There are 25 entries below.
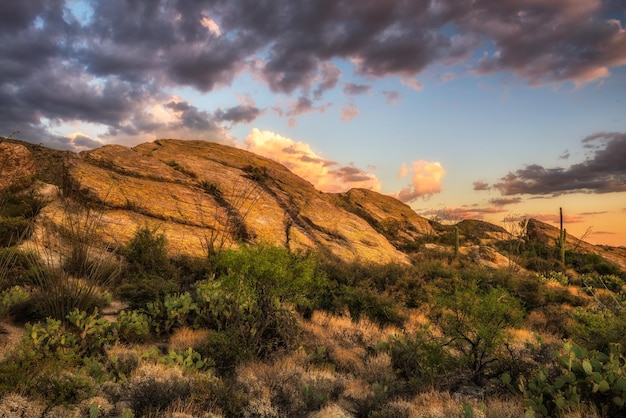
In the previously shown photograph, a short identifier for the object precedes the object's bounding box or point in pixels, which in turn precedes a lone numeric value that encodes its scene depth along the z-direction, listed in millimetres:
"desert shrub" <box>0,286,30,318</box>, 8867
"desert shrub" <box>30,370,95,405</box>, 5902
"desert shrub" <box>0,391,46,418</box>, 5422
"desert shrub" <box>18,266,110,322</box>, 9055
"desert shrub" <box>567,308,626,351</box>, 7988
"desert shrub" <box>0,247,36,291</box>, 10883
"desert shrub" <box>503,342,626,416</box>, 6059
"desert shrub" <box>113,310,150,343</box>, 9289
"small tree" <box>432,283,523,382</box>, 8562
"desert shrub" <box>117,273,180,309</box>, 11555
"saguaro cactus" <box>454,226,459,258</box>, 31500
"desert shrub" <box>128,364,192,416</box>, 6328
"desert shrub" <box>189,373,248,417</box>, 6469
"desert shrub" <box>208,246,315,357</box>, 9602
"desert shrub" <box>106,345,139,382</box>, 7246
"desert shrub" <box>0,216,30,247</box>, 14992
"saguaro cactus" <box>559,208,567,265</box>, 32062
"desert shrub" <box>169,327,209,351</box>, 9414
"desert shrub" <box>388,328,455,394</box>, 8375
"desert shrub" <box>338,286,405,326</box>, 14461
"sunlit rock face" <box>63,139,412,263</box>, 20875
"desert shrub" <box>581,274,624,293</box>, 25344
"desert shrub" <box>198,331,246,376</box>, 8891
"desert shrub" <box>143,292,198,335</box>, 10484
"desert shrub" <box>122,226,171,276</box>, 15102
